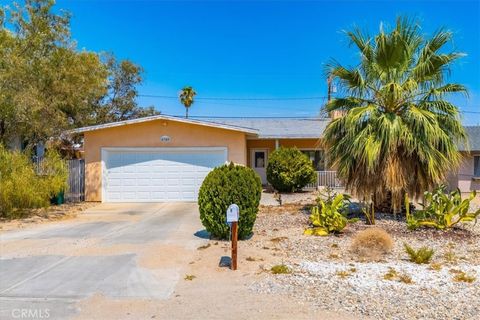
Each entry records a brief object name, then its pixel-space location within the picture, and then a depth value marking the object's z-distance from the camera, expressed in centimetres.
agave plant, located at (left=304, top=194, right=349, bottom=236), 821
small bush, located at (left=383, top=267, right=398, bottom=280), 528
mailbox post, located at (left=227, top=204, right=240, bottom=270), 570
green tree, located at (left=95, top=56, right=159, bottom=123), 2653
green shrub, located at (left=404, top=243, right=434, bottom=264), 606
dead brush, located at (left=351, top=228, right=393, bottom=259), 653
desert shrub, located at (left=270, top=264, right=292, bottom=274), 551
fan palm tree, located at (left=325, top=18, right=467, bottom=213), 931
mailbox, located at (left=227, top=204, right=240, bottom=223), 582
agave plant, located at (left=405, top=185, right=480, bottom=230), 834
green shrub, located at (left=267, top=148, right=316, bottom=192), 1697
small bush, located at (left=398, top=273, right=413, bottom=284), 505
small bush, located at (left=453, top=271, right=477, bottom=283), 512
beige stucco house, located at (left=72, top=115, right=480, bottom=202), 1495
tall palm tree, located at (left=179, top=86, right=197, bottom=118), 4244
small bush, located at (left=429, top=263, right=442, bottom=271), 574
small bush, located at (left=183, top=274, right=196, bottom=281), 526
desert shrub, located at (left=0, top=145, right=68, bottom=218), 1041
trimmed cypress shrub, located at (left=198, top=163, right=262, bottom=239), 738
